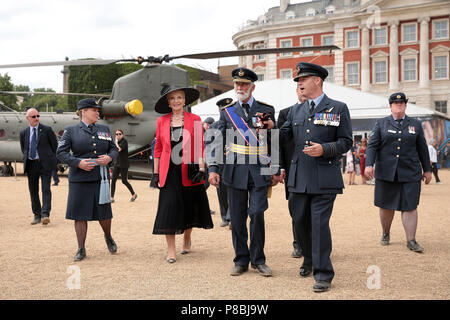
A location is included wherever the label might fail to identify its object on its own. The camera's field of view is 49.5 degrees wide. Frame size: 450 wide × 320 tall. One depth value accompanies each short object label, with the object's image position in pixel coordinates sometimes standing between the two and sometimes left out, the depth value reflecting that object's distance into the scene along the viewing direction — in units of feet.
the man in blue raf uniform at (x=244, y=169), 16.94
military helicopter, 58.85
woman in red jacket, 19.52
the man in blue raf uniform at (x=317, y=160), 15.10
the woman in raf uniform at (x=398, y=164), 21.70
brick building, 148.36
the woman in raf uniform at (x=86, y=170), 19.74
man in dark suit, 29.84
